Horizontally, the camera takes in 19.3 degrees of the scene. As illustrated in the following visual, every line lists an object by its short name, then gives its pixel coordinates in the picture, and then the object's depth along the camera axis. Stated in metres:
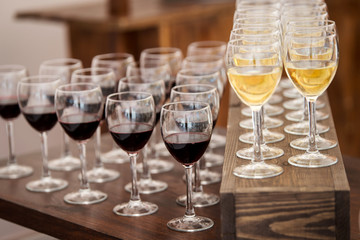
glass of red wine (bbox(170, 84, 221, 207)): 1.50
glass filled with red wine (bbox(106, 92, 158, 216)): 1.50
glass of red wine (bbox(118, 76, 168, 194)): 1.62
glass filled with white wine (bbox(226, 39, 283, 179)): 1.41
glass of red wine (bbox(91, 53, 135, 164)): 1.83
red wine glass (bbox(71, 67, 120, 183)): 1.71
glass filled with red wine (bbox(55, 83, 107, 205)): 1.57
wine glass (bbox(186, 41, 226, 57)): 1.90
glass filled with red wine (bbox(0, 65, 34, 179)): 1.75
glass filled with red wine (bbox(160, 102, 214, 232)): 1.42
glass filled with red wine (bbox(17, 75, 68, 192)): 1.67
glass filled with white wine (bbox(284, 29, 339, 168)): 1.42
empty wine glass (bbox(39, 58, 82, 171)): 1.81
